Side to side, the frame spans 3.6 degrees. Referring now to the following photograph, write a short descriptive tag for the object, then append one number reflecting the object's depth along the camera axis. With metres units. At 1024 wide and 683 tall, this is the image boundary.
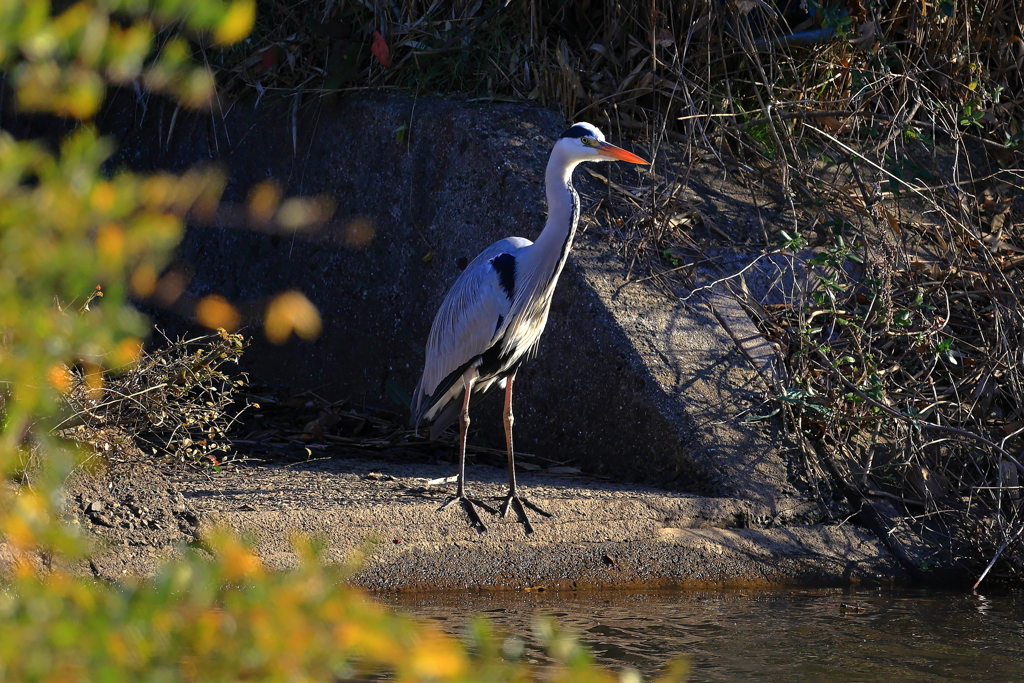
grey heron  36.65
